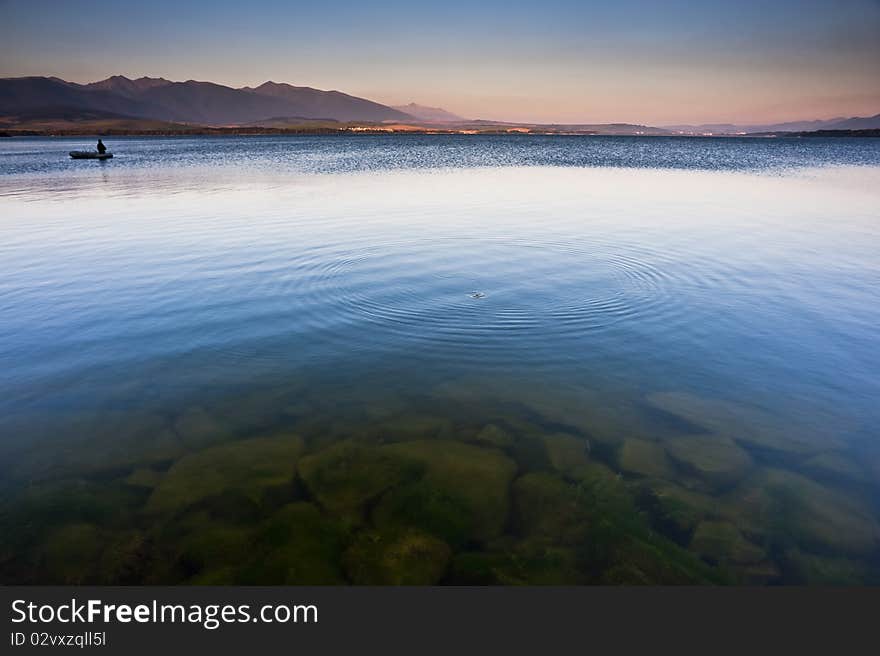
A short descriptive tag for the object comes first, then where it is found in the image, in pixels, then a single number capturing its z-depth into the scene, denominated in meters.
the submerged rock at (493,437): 8.55
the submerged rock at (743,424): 8.43
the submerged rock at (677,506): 6.85
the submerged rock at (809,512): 6.57
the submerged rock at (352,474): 7.29
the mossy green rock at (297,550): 6.07
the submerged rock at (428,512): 6.79
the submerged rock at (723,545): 6.31
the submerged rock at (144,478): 7.66
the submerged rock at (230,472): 7.42
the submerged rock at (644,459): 7.84
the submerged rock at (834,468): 7.68
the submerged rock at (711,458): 7.76
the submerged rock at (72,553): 6.11
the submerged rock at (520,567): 6.03
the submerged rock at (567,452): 7.96
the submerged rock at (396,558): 6.05
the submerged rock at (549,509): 6.73
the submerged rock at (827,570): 6.04
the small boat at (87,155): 64.38
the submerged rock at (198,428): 8.68
